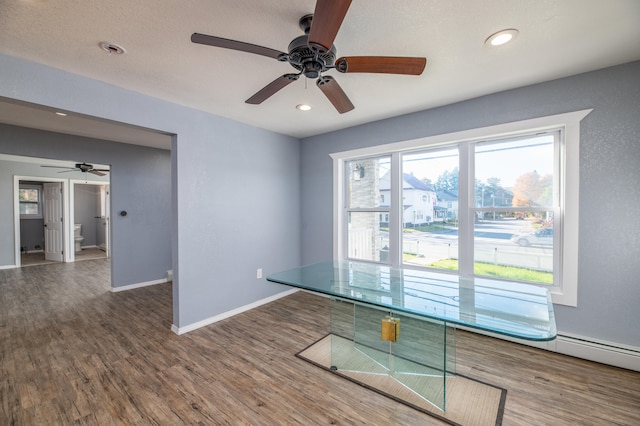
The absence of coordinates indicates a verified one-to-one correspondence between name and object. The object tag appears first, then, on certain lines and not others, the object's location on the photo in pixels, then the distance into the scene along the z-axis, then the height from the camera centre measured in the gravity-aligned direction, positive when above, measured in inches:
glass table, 54.1 -22.2
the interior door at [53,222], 267.1 -11.9
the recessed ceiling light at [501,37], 69.1 +46.2
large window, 99.4 +3.1
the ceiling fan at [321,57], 47.8 +34.2
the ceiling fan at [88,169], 221.1 +35.6
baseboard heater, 85.9 -48.0
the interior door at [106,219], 310.9 -11.1
